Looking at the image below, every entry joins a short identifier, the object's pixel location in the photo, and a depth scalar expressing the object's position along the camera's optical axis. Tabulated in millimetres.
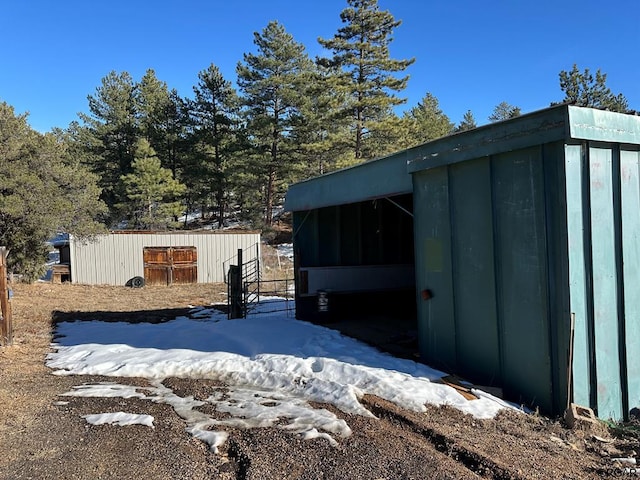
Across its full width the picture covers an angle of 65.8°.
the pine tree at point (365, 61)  26500
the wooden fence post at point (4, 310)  8992
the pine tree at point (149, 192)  30547
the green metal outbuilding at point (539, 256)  5289
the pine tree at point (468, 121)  50656
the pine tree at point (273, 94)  28547
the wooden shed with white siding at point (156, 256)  23734
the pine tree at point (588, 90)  28047
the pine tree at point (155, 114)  33625
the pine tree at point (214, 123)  31516
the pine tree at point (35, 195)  17328
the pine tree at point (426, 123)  27625
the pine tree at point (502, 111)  53675
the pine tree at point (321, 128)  26688
